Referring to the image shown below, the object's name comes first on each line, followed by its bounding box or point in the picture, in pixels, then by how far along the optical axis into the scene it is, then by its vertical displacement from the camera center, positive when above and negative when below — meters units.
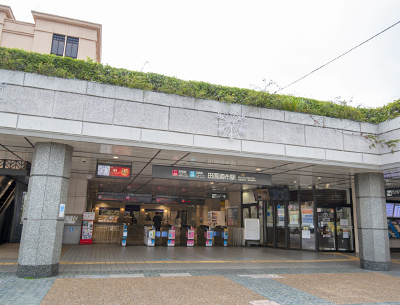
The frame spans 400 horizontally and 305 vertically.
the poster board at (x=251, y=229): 15.39 -0.84
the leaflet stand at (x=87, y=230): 14.24 -1.06
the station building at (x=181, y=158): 6.84 +1.55
